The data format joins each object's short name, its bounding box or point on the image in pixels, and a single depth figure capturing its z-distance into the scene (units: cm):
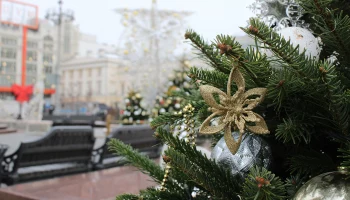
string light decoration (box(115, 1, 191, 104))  1384
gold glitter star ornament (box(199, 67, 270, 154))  83
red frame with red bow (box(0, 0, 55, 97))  6662
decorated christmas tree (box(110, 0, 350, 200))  75
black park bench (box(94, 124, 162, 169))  630
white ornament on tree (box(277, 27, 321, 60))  100
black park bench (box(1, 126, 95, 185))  475
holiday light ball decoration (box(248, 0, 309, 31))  121
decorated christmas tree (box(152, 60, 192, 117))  933
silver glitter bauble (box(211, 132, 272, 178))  103
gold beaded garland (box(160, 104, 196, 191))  116
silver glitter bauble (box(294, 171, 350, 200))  77
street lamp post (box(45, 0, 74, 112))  3726
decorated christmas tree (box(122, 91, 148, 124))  1130
